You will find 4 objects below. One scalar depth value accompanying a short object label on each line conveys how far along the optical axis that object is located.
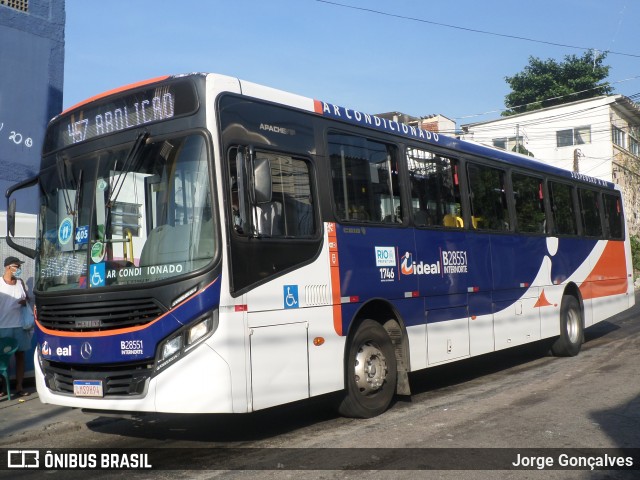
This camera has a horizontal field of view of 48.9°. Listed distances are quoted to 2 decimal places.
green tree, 51.81
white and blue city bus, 6.02
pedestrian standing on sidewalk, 9.68
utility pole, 34.16
